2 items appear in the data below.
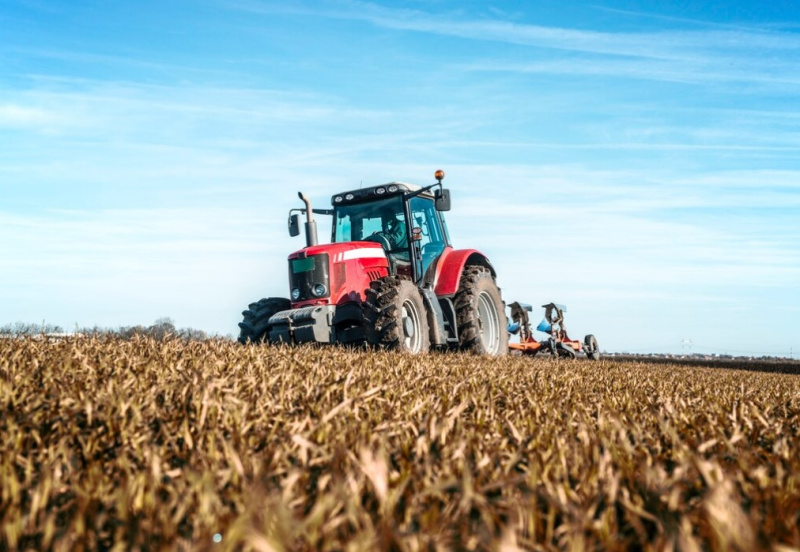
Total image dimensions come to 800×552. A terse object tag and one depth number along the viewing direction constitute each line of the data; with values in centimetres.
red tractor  834
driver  981
